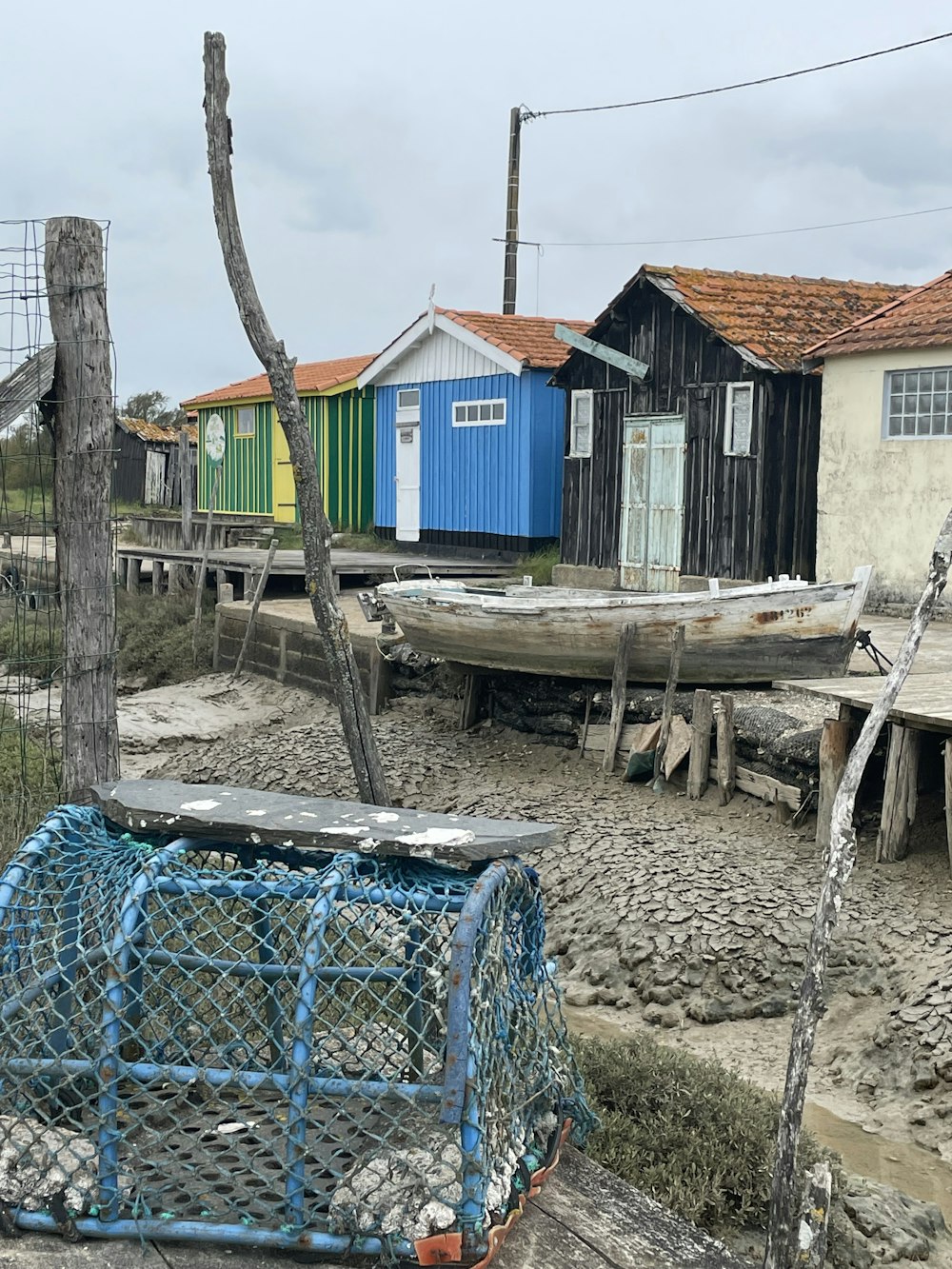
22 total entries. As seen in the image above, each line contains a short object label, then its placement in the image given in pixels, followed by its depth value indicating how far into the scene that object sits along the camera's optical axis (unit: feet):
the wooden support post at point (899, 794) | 29.60
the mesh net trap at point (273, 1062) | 12.19
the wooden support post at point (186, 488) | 77.41
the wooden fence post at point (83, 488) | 20.02
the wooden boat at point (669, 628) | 38.32
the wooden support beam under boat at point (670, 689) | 38.01
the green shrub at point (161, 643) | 62.18
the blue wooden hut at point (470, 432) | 64.95
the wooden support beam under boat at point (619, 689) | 39.83
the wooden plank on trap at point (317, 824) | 13.08
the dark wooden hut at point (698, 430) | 52.75
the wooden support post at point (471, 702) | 46.11
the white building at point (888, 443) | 47.75
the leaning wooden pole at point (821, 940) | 13.92
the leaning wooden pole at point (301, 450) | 26.96
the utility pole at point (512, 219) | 86.38
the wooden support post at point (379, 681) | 49.96
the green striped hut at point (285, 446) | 79.30
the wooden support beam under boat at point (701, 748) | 36.24
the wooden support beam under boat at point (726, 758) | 35.47
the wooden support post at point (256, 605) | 58.85
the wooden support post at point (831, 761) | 31.01
